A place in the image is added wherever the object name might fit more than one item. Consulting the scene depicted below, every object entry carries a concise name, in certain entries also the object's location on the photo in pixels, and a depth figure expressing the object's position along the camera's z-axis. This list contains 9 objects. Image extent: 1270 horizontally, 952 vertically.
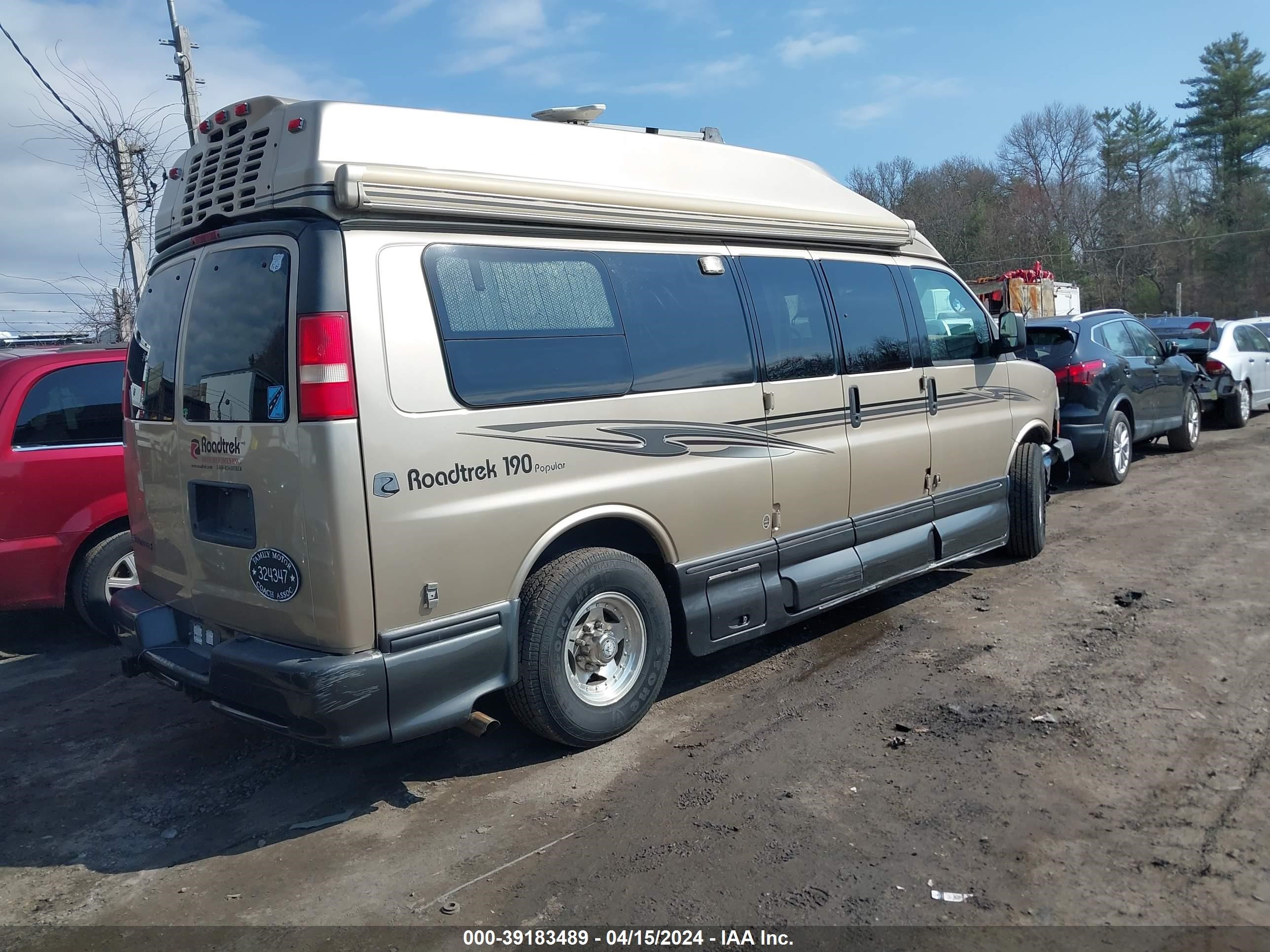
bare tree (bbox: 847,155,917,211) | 55.28
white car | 14.80
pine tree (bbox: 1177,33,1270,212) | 44.34
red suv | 6.10
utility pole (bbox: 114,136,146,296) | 11.97
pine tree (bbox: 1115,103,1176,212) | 49.00
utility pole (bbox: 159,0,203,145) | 11.55
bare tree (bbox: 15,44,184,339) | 11.93
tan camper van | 3.62
